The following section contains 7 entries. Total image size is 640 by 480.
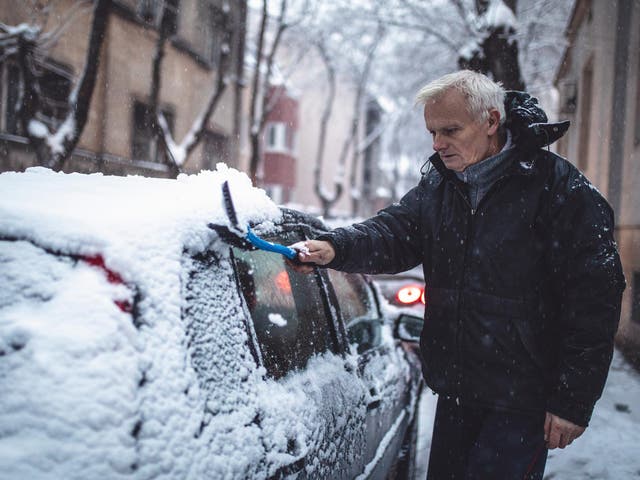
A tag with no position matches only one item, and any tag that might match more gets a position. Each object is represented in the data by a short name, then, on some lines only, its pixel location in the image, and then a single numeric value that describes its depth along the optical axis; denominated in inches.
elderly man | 75.7
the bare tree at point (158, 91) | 393.7
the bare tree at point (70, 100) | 302.2
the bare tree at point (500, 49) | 324.8
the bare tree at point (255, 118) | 545.0
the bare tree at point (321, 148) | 786.2
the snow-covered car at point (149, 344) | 44.3
